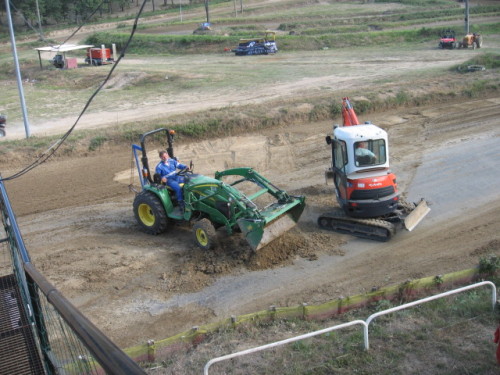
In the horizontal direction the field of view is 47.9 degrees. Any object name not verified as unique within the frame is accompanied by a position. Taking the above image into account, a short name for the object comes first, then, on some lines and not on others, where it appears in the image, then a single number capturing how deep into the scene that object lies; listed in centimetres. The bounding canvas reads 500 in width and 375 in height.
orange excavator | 1278
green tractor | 1169
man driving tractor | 1296
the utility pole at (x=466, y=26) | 4565
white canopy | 3923
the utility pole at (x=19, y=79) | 1874
